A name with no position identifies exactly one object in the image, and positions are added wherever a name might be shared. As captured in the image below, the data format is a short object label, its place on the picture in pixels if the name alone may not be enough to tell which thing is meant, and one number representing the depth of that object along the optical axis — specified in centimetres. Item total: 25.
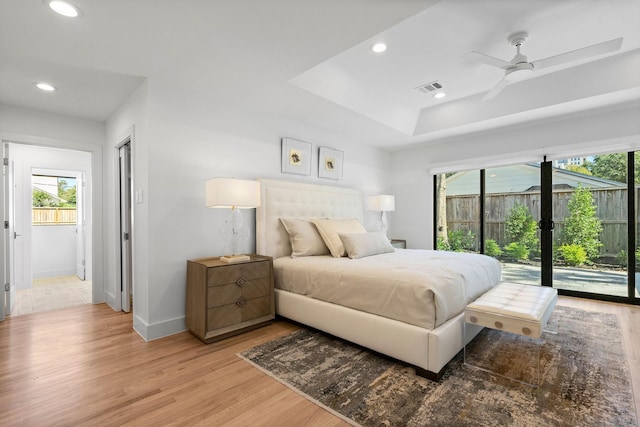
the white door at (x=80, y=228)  535
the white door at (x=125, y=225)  352
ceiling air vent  351
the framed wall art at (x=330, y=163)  437
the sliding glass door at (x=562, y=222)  383
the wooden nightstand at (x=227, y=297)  259
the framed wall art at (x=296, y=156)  389
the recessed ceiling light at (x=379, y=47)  269
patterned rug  164
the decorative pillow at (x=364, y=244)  334
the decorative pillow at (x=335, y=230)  346
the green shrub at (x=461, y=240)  497
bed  204
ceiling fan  229
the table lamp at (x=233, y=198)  271
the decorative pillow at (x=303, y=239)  346
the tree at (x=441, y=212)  528
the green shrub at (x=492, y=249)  471
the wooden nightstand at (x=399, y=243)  544
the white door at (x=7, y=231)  332
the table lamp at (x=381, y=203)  505
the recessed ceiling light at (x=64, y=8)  177
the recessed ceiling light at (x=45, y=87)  282
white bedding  207
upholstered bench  197
